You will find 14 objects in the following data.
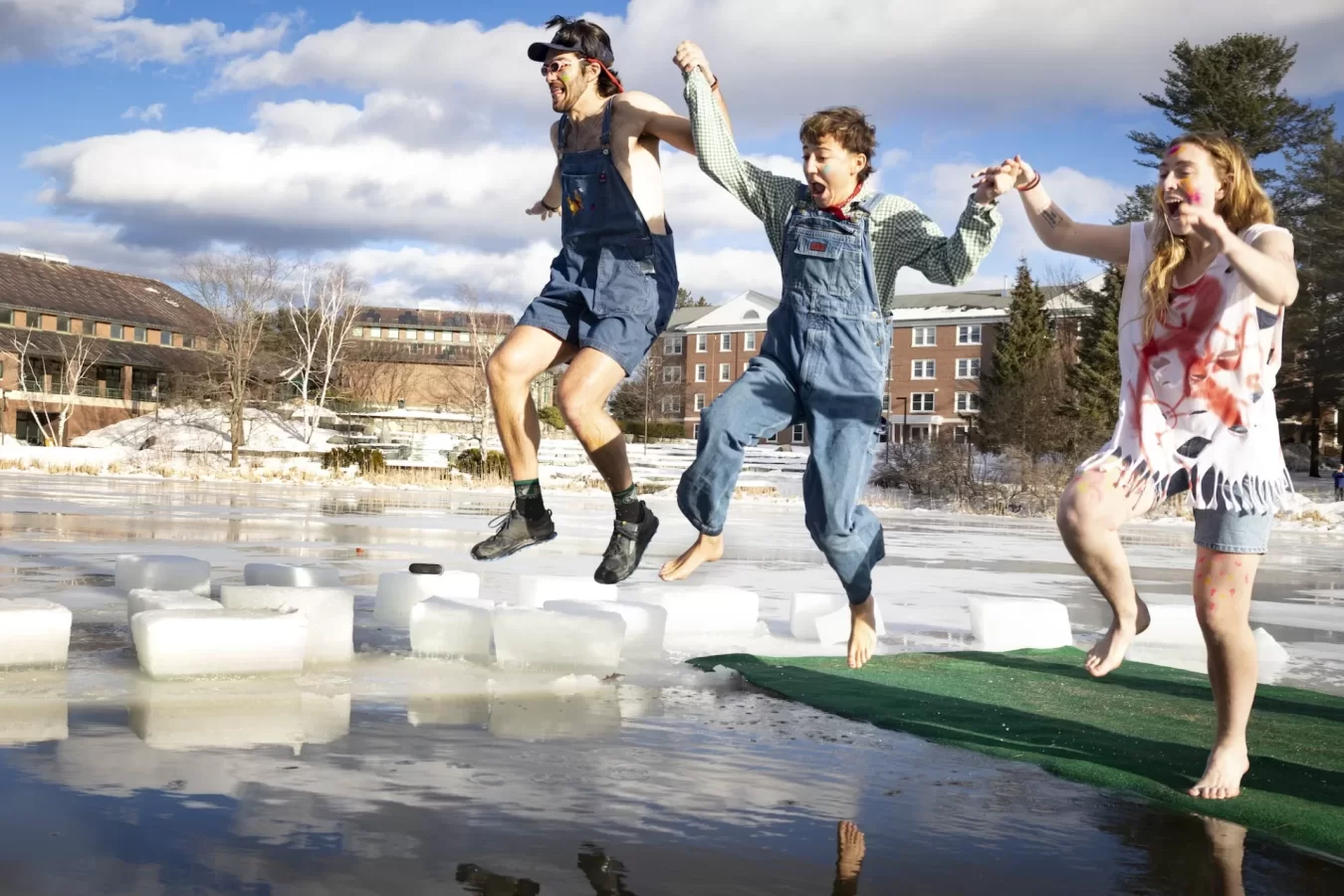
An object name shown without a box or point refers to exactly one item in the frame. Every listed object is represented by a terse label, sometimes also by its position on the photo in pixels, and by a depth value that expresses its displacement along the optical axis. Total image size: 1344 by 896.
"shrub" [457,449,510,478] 32.47
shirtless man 5.29
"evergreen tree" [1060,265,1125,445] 38.41
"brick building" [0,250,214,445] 50.12
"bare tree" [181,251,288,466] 45.02
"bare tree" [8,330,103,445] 48.25
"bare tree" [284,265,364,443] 46.25
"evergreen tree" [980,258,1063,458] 44.66
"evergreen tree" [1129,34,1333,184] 41.25
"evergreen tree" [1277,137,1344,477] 44.81
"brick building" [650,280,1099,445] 70.00
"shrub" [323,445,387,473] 33.41
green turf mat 3.72
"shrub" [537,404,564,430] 45.76
